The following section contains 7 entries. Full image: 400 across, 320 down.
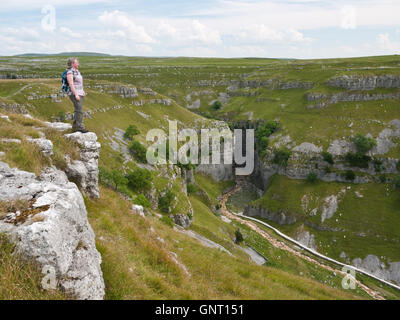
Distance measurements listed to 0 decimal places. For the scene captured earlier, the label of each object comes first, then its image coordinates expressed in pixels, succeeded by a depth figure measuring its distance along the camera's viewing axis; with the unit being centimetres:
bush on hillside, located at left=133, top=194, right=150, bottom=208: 4459
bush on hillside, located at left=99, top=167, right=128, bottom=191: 4566
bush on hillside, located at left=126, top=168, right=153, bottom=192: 5506
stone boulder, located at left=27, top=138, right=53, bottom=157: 1279
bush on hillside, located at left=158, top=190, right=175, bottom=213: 5650
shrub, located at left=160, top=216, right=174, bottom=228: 3609
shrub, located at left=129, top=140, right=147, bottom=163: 6512
